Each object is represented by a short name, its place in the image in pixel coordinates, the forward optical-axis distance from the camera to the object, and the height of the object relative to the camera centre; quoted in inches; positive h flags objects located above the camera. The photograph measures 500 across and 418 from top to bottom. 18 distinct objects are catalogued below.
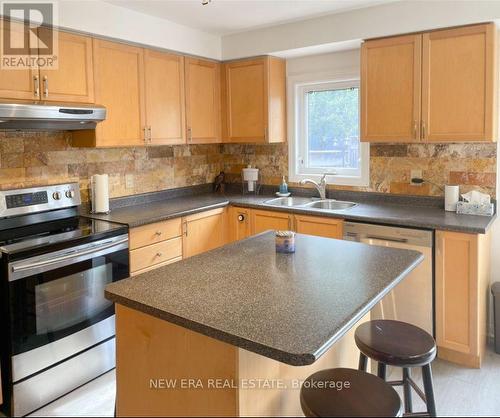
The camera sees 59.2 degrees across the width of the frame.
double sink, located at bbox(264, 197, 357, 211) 140.3 -10.3
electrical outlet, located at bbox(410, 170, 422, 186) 130.9 -1.3
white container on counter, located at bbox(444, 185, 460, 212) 119.6 -7.6
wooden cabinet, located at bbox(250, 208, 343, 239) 122.4 -15.2
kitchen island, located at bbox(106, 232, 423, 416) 50.7 -17.9
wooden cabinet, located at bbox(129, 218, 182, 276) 115.0 -19.4
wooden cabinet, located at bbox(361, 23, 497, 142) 108.7 +21.8
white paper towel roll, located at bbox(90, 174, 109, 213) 122.8 -5.0
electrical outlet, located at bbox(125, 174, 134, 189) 139.1 -2.1
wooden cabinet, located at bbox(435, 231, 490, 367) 103.3 -30.4
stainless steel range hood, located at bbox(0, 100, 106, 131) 92.9 +13.6
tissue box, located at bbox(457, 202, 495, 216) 113.1 -10.4
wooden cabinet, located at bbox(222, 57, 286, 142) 147.4 +24.7
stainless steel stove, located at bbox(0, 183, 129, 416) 90.0 -25.9
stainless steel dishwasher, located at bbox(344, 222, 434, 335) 108.3 -28.5
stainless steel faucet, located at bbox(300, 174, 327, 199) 146.9 -4.6
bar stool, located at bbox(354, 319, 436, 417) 65.8 -27.3
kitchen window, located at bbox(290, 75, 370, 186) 144.9 +12.6
